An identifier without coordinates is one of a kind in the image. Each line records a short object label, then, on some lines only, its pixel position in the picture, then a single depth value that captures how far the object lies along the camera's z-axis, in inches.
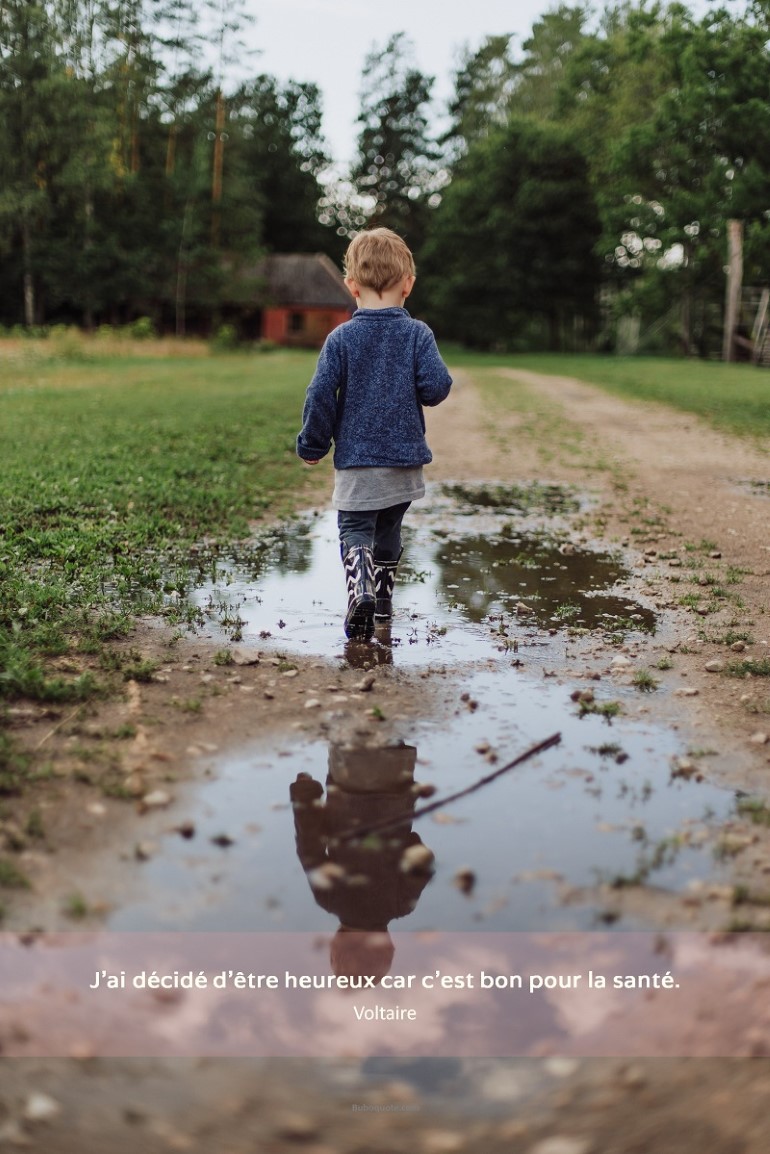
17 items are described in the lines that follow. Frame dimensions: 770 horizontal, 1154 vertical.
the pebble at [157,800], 139.0
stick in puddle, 135.7
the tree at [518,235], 2290.8
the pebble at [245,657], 200.1
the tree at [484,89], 2662.4
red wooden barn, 2472.9
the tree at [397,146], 2901.1
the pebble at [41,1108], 86.3
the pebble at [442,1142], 83.8
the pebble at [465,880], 121.7
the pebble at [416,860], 126.3
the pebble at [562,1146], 83.7
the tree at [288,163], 2886.3
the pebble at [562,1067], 93.1
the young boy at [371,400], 212.8
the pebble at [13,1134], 83.4
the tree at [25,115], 1803.6
